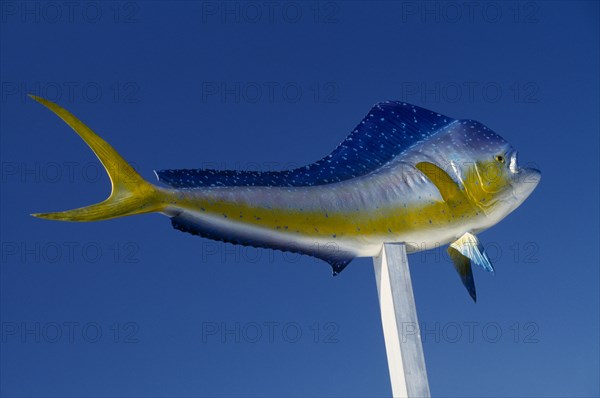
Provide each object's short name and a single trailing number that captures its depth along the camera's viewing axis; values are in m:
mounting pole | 5.91
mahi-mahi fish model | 5.66
